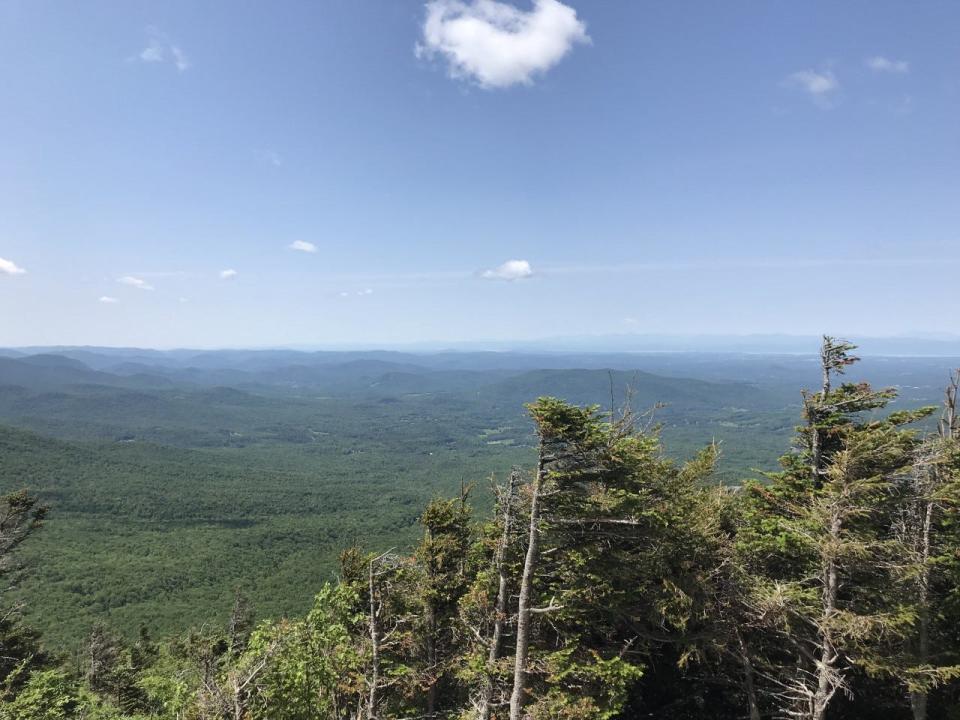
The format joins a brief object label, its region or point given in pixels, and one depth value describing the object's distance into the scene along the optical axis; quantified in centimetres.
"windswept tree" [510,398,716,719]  1212
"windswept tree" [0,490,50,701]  2165
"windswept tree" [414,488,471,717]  1931
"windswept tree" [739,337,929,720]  1182
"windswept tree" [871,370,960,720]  1201
